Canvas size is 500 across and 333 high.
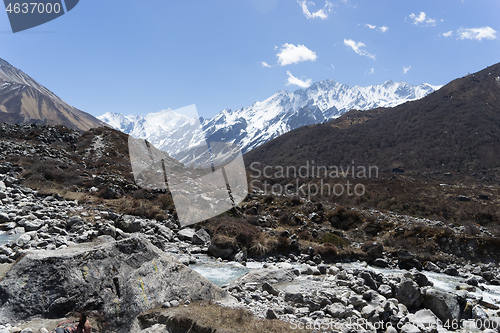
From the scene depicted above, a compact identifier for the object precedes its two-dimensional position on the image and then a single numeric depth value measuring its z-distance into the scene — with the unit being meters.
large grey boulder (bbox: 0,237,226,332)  6.50
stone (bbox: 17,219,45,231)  13.73
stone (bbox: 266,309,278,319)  7.56
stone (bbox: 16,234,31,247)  10.94
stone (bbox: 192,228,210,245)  18.94
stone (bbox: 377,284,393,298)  11.02
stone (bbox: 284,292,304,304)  9.51
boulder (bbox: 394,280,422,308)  10.43
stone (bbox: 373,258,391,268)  18.09
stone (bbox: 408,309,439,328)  8.85
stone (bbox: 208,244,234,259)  17.23
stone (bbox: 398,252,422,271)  18.14
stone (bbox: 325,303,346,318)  8.63
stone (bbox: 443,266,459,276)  17.06
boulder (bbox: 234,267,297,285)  11.81
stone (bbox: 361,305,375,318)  8.93
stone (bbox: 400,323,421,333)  8.17
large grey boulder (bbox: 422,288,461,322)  9.83
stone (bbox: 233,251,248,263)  16.92
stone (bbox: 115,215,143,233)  17.78
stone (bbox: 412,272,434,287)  12.70
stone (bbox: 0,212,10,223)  14.22
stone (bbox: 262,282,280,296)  10.37
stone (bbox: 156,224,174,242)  18.62
